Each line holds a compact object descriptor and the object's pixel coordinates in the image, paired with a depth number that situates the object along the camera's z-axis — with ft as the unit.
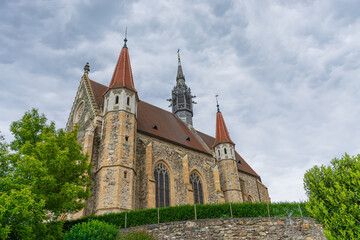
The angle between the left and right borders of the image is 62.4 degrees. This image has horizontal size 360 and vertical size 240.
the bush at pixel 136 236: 40.04
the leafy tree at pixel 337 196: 37.24
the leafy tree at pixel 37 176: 34.83
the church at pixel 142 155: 62.64
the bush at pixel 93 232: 39.27
